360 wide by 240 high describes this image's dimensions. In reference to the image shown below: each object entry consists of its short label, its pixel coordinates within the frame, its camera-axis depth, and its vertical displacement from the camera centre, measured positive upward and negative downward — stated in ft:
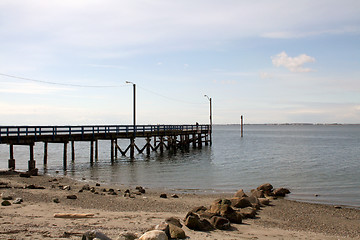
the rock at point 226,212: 38.83 -9.85
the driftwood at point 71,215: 37.32 -9.64
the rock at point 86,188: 59.62 -10.71
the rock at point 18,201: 44.39 -9.60
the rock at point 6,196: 45.84 -9.37
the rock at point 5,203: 42.46 -9.40
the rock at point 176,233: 31.09 -9.62
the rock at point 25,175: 75.25 -10.61
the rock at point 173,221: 34.17 -9.43
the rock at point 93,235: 27.14 -8.58
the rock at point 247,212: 42.52 -10.74
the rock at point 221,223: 35.81 -10.14
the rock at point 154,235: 27.35 -8.70
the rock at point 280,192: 61.05 -11.82
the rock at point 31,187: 58.49 -10.26
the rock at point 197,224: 34.67 -9.83
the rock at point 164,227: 30.02 -8.84
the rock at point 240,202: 46.19 -10.32
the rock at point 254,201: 48.39 -10.84
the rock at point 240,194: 53.89 -10.77
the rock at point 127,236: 28.12 -9.00
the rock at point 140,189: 61.41 -11.42
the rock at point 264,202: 51.72 -11.43
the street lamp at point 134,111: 128.46 +5.18
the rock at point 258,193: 58.13 -11.52
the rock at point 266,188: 62.39 -11.28
